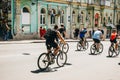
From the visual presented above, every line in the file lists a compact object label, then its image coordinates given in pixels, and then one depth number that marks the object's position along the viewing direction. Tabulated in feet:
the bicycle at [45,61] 19.88
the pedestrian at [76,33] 62.63
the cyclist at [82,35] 35.47
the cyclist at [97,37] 31.98
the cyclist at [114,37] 28.97
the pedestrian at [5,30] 49.66
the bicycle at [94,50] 31.83
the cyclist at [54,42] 20.36
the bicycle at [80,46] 35.60
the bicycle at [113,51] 29.14
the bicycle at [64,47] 32.57
